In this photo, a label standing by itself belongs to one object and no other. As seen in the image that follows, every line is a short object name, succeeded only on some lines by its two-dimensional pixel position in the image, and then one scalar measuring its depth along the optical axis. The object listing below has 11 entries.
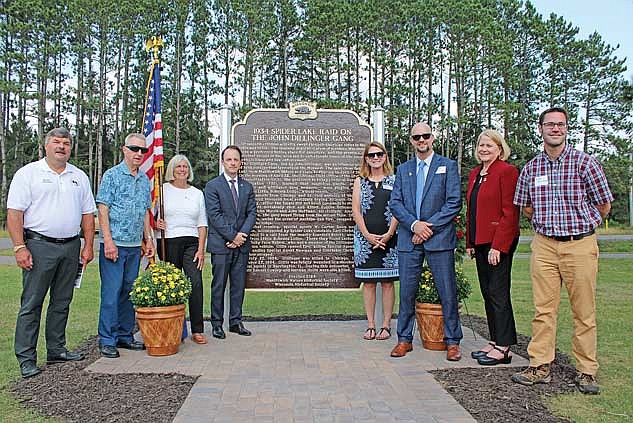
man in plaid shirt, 4.71
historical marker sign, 7.20
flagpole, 6.25
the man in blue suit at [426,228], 5.70
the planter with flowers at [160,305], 5.74
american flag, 6.25
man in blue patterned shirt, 5.82
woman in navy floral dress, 6.50
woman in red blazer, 5.27
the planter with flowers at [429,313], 5.98
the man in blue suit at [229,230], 6.50
